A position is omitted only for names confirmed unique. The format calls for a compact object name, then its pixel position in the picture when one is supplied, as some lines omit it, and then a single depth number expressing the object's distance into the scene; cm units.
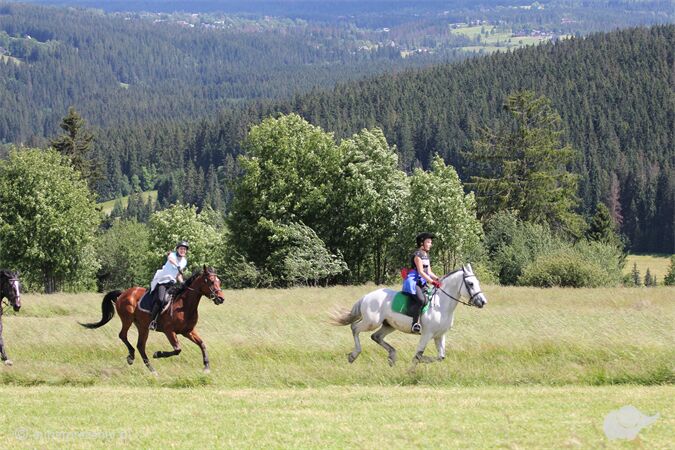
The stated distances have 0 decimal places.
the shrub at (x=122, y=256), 9612
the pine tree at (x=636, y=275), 12469
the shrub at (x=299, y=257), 5344
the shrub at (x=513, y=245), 6250
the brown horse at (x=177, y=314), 2309
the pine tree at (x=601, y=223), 11179
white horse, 2216
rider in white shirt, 2372
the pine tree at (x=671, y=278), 8994
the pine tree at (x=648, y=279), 12484
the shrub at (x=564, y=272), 5066
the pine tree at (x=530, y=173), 8644
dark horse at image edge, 2591
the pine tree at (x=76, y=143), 8962
